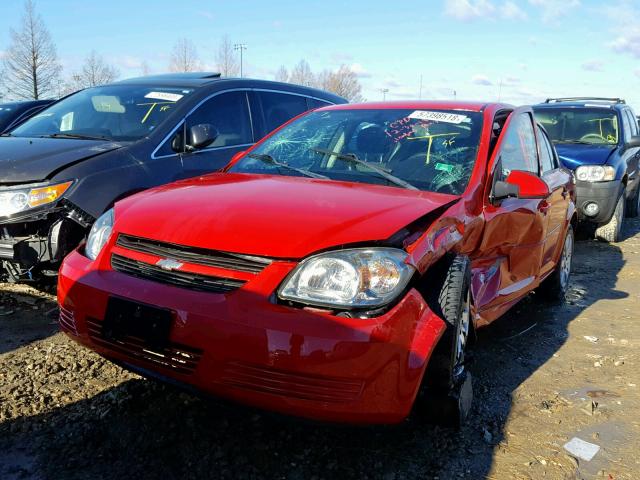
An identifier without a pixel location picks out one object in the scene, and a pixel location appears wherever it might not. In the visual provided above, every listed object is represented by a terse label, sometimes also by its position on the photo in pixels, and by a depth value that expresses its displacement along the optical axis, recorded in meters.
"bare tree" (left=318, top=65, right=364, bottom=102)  68.49
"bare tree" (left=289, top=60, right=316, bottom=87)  63.49
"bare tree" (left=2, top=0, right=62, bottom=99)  37.41
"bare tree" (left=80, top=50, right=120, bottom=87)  44.16
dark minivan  3.75
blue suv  7.25
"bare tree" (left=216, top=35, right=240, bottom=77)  51.91
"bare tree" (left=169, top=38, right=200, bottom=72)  48.55
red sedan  2.05
